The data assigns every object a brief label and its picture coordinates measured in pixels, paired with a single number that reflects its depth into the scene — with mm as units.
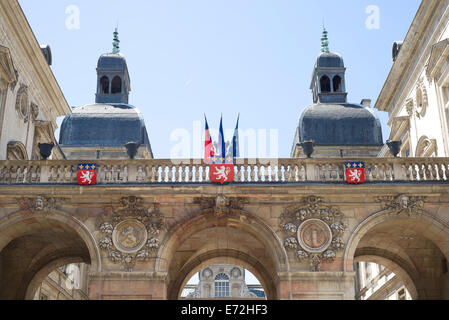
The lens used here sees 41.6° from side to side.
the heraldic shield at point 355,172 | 16969
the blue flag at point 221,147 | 17642
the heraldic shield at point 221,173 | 17031
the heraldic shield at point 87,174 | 16969
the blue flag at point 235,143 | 19141
